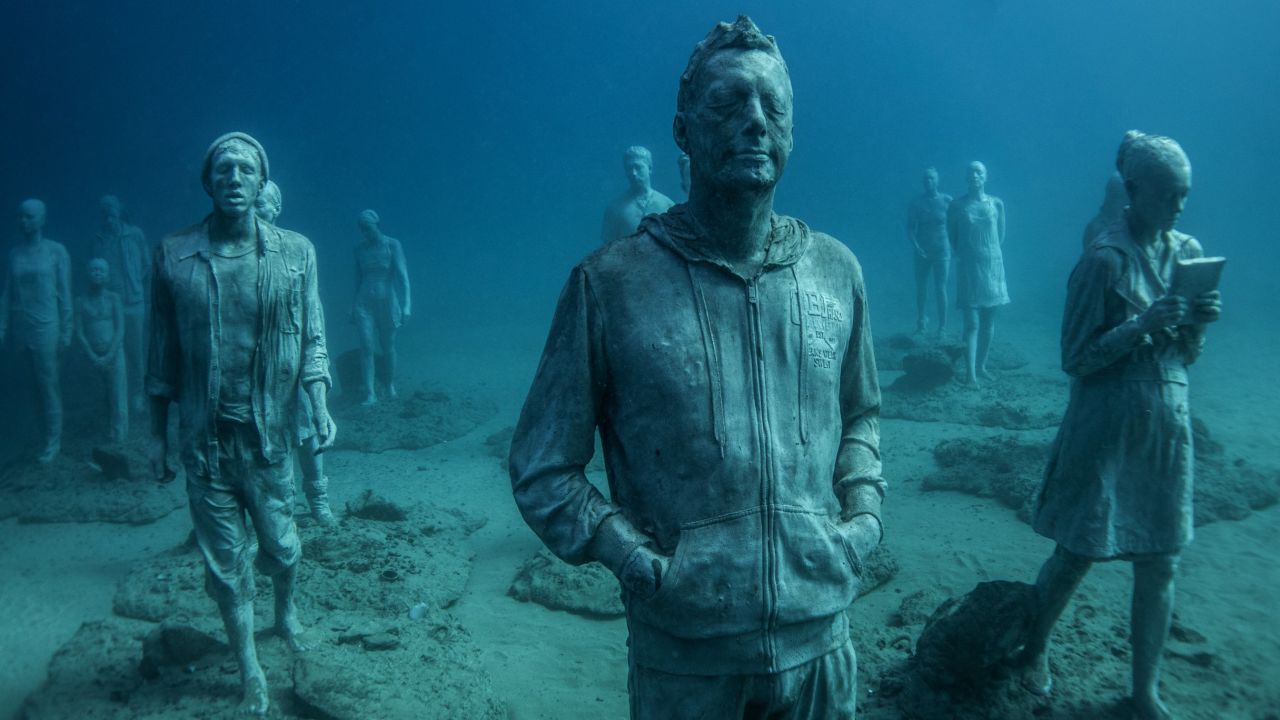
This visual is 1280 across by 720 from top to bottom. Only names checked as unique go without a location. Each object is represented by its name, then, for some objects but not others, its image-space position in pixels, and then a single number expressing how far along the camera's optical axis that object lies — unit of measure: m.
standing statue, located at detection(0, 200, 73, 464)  10.21
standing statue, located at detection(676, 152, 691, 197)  7.22
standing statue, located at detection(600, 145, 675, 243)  8.82
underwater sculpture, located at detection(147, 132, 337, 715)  3.91
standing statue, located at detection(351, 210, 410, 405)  13.20
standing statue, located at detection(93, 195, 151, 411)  12.48
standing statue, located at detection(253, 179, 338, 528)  6.71
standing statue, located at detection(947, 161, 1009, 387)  12.08
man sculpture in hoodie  1.82
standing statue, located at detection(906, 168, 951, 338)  14.38
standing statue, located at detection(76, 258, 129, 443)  10.77
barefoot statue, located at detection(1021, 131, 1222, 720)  3.38
